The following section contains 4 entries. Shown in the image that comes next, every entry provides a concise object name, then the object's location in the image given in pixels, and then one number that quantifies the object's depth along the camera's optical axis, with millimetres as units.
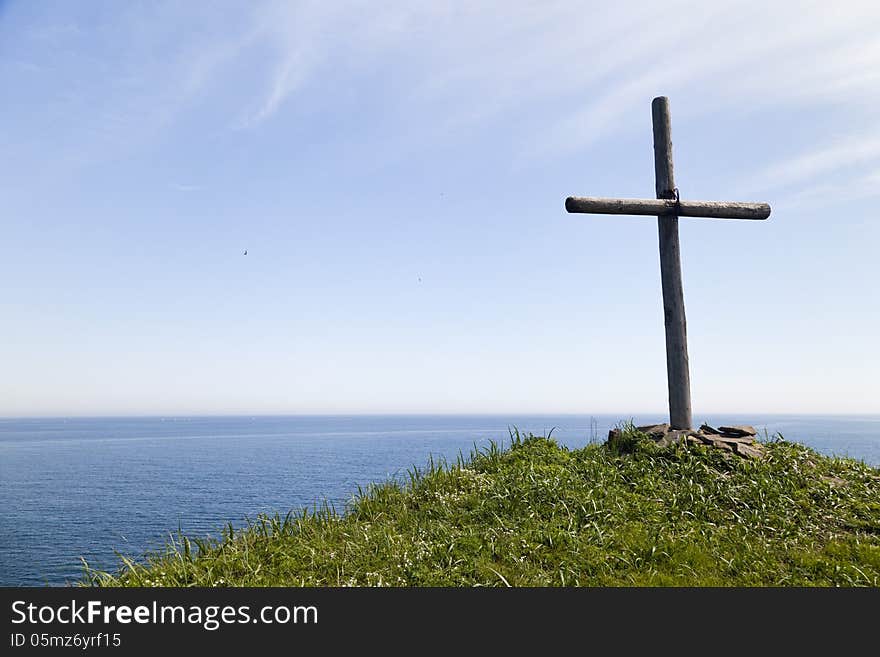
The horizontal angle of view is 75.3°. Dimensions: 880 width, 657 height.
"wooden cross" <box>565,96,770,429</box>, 10602
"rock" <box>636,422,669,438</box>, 10656
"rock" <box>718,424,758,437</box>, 10724
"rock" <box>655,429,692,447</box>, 10141
